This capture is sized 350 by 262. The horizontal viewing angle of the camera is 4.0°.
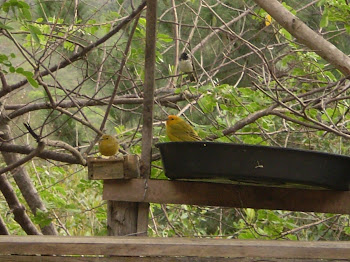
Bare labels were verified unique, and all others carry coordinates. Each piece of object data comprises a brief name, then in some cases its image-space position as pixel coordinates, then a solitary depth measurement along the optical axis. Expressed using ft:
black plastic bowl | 43.56
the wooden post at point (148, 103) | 44.30
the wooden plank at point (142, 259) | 43.13
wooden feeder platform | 44.10
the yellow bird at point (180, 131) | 45.73
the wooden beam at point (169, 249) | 43.06
